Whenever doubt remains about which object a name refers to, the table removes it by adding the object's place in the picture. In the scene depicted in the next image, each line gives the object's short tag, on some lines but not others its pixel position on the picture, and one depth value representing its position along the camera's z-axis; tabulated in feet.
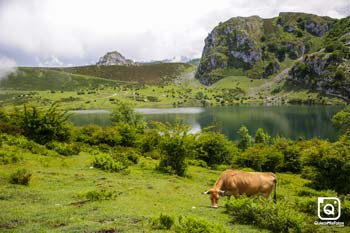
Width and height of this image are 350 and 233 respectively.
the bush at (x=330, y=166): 114.21
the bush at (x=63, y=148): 123.95
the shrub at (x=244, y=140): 274.50
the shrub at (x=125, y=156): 116.64
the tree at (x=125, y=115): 328.99
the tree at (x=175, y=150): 112.27
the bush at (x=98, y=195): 61.57
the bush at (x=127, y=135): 174.29
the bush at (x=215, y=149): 173.58
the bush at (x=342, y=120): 322.63
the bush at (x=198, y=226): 37.33
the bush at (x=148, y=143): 168.68
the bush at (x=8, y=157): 89.81
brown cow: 65.67
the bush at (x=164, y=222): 44.93
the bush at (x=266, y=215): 45.49
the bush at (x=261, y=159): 166.20
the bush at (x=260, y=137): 302.25
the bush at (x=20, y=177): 70.03
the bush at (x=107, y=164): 102.83
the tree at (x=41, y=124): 131.64
